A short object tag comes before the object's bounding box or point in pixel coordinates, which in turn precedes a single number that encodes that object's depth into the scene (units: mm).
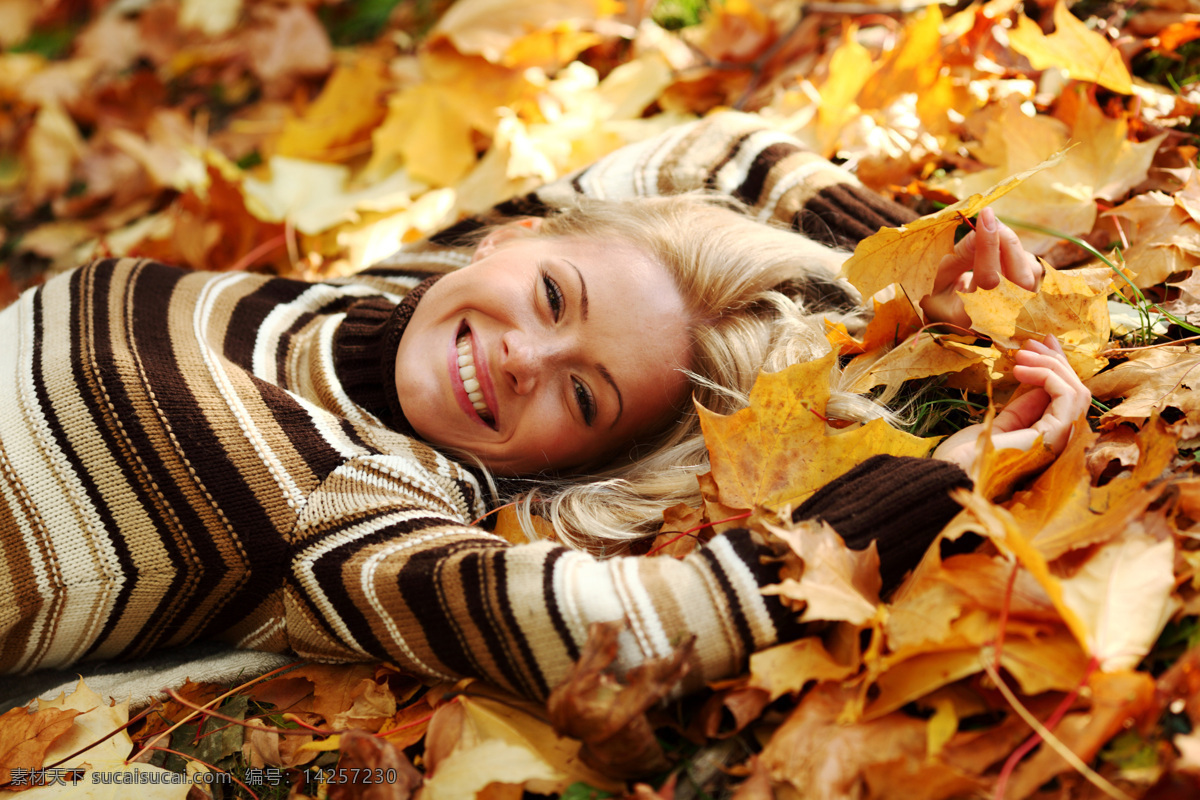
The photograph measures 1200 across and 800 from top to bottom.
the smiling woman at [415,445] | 1098
